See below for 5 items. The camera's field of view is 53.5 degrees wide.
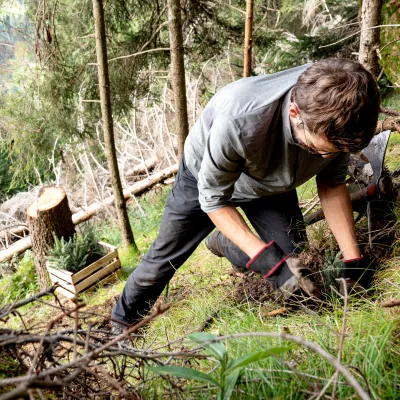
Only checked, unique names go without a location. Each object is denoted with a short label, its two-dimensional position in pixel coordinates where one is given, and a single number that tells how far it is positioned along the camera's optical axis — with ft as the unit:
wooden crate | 16.07
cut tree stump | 16.63
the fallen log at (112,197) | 24.76
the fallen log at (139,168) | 30.30
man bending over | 6.05
